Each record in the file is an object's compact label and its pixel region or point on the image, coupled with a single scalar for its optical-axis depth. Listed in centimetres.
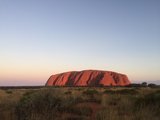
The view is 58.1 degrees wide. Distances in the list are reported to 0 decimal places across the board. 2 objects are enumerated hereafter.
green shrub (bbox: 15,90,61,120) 499
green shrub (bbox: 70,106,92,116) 576
